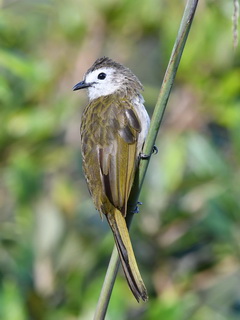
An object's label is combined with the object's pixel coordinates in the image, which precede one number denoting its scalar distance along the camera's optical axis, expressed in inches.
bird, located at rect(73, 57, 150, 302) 227.1
